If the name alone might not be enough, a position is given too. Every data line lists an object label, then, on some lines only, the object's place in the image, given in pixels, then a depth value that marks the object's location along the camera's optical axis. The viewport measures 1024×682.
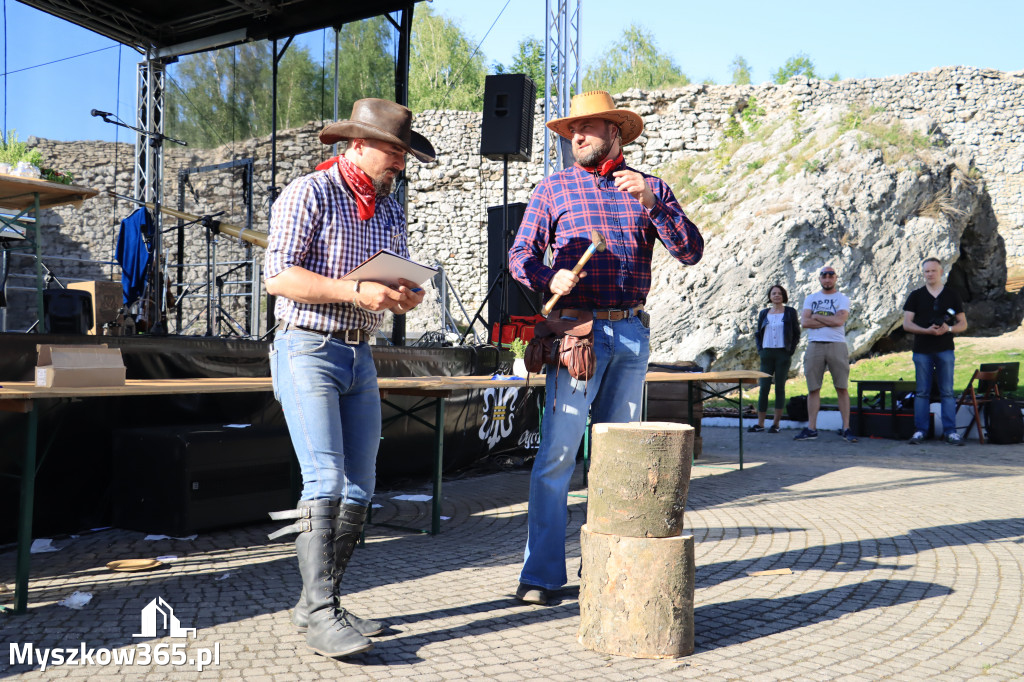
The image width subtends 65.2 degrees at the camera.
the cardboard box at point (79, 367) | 3.17
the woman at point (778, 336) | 9.68
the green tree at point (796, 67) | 31.73
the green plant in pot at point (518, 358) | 5.60
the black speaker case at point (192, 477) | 4.28
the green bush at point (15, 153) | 7.15
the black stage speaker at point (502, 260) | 9.84
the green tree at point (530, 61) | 41.59
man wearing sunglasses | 9.01
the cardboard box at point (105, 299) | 9.22
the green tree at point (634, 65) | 37.03
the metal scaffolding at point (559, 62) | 10.38
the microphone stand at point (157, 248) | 8.86
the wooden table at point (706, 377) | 6.16
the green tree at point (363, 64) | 10.77
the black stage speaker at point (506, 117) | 9.33
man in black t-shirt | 8.55
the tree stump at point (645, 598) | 2.63
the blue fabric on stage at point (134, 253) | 8.76
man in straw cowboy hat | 3.16
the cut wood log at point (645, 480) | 2.68
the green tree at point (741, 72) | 33.78
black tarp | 4.12
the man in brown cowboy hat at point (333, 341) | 2.50
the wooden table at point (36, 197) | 5.98
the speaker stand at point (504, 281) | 8.85
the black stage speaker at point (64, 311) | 7.38
